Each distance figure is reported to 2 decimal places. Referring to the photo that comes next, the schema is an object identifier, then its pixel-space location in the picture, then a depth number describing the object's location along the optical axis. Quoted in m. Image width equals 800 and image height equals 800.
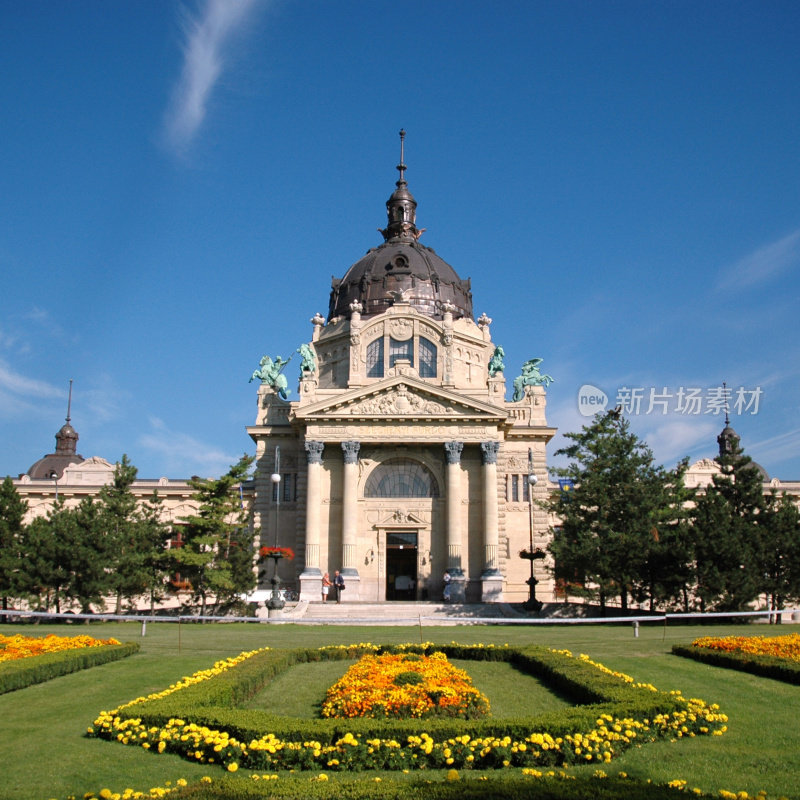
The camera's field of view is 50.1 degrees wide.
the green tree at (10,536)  42.81
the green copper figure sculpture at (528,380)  57.75
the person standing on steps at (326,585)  46.35
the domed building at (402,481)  48.22
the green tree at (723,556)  37.56
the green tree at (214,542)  43.97
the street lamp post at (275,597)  39.12
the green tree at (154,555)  45.19
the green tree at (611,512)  38.91
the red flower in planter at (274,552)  40.25
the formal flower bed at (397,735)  11.63
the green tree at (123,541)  44.28
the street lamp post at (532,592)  42.91
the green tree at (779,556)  40.56
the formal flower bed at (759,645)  20.17
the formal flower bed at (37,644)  20.02
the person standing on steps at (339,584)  46.30
